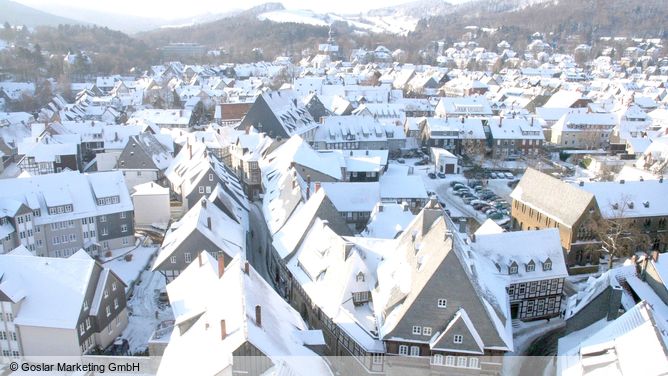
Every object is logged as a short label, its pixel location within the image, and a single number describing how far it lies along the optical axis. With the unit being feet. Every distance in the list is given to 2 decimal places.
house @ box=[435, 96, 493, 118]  363.97
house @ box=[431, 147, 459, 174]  260.83
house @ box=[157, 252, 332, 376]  79.71
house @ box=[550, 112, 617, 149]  323.16
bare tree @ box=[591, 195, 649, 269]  156.35
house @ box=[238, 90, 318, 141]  256.52
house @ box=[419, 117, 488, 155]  293.64
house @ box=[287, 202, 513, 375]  98.68
